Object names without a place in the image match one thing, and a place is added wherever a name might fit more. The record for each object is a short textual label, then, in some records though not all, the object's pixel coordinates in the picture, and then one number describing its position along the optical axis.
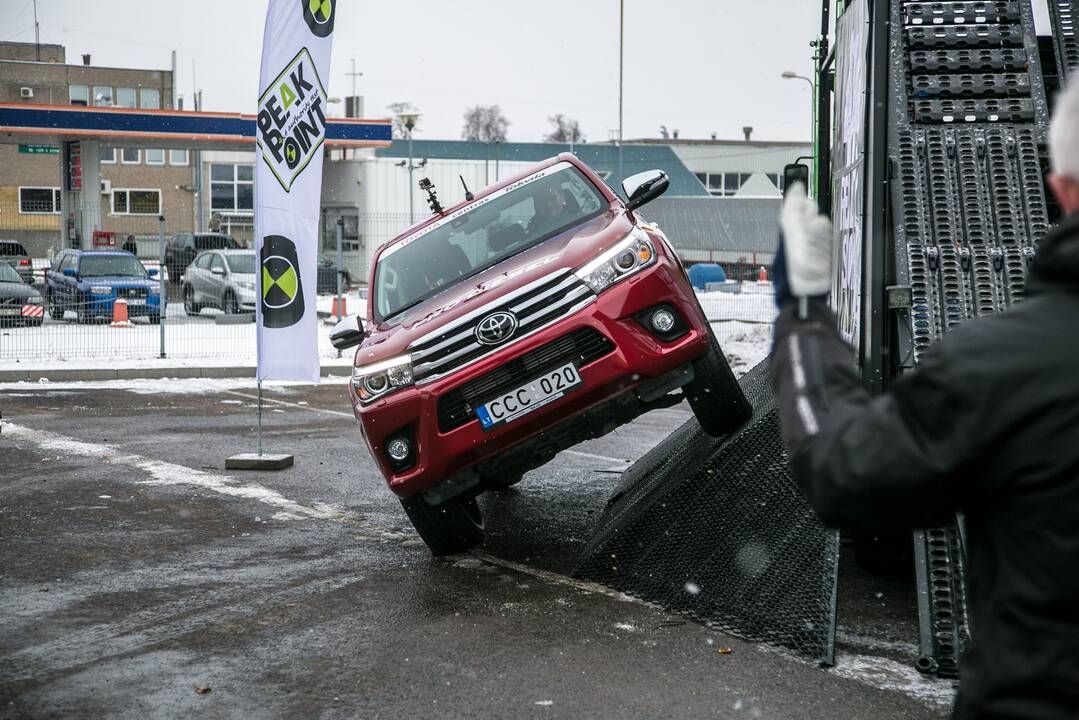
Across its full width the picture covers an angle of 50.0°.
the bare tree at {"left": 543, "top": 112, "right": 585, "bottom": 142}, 100.46
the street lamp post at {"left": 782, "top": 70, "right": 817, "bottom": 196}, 8.52
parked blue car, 21.05
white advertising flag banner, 9.06
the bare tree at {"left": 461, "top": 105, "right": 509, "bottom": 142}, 103.01
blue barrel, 34.31
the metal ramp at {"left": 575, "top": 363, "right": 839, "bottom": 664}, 4.98
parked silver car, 24.11
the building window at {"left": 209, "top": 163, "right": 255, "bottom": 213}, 53.53
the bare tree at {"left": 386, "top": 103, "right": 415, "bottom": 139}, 61.16
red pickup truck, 5.98
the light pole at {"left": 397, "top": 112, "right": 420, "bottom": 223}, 36.38
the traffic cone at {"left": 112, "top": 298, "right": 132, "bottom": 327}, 20.84
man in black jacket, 1.70
